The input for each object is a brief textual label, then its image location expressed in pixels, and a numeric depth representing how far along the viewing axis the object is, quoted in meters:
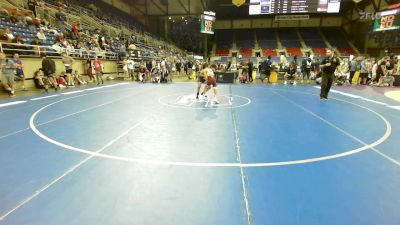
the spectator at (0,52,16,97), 9.99
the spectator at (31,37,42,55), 12.38
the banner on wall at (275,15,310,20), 21.48
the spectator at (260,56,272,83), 17.33
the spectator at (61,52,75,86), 13.75
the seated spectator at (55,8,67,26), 17.75
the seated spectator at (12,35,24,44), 11.51
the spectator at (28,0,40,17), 16.02
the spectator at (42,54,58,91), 11.67
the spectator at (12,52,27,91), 10.65
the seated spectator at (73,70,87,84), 14.87
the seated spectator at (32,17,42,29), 13.92
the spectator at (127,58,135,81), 19.05
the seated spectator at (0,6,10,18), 12.59
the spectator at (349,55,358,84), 16.27
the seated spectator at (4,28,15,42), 11.09
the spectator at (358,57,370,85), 15.83
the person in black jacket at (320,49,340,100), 9.20
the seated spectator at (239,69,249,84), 17.68
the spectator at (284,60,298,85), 16.86
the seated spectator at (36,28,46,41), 13.22
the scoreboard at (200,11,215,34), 20.44
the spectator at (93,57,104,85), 15.49
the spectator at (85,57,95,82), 16.09
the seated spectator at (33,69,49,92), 12.10
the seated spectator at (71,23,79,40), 16.75
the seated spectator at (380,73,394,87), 15.13
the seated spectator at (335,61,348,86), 15.81
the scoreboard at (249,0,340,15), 16.83
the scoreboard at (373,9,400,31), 21.38
